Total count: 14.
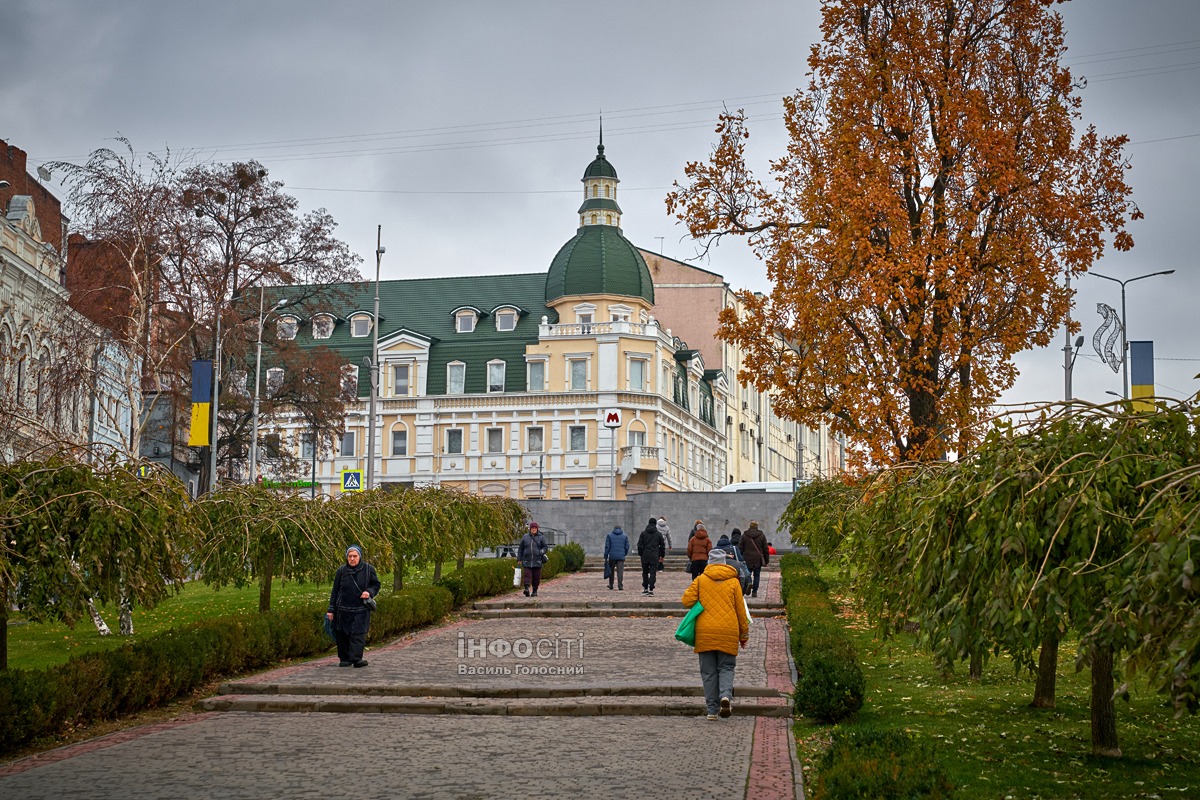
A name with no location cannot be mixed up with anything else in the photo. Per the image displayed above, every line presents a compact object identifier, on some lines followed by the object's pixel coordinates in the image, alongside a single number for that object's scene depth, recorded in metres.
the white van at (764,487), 62.50
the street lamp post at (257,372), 42.28
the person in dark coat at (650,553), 33.03
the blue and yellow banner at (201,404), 30.65
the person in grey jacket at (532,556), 31.80
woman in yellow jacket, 14.91
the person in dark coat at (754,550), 33.00
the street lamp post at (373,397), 52.84
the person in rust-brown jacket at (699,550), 31.34
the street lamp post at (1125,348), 43.00
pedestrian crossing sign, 41.53
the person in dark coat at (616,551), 35.47
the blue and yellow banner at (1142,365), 31.62
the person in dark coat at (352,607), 19.56
